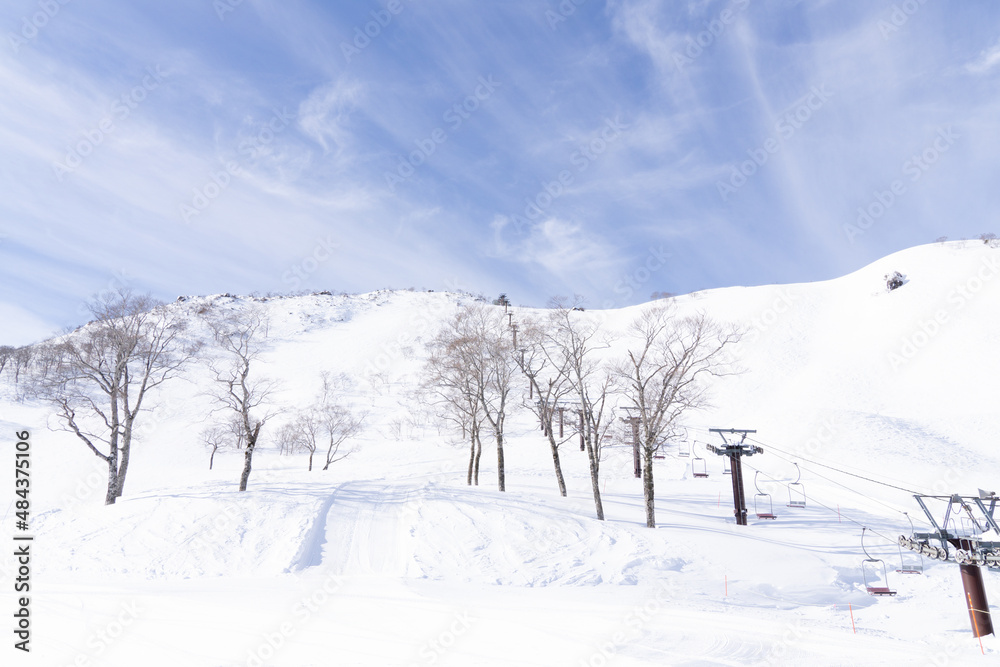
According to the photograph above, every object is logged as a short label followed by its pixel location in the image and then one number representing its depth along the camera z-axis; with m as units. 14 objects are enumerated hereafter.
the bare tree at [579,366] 25.56
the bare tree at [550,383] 27.95
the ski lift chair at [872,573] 20.10
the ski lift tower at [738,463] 26.82
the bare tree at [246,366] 24.66
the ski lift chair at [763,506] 29.70
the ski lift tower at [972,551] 15.48
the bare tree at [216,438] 56.22
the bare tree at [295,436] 57.34
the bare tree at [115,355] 22.98
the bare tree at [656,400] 23.80
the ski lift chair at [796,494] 31.90
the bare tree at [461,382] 32.69
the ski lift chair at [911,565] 18.95
